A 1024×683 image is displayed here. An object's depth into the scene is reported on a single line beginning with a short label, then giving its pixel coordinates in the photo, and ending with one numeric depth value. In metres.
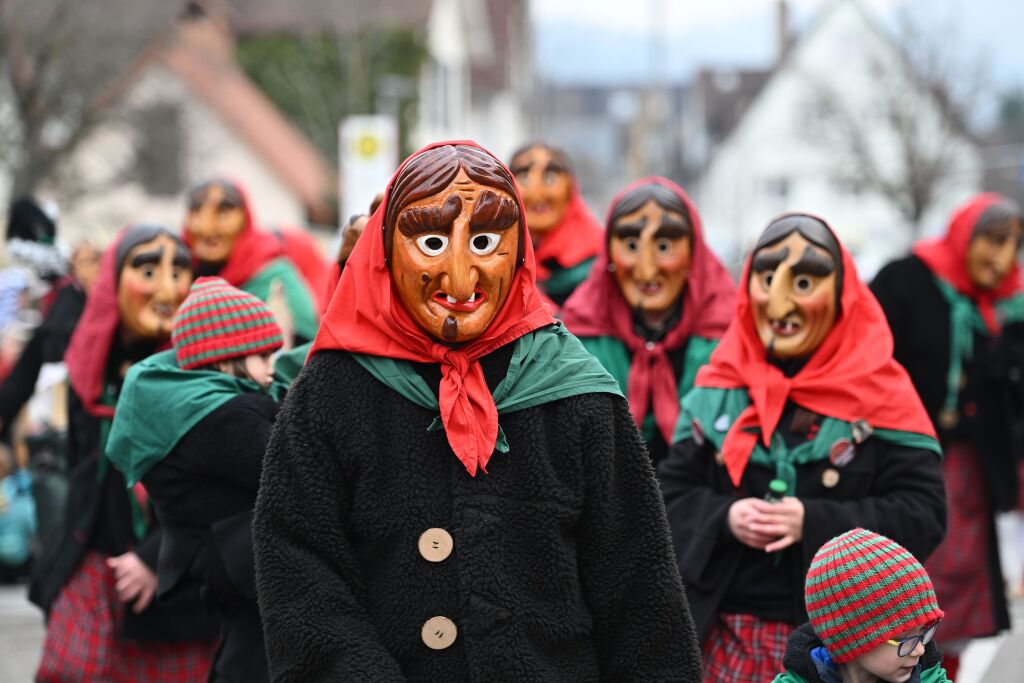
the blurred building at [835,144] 29.47
